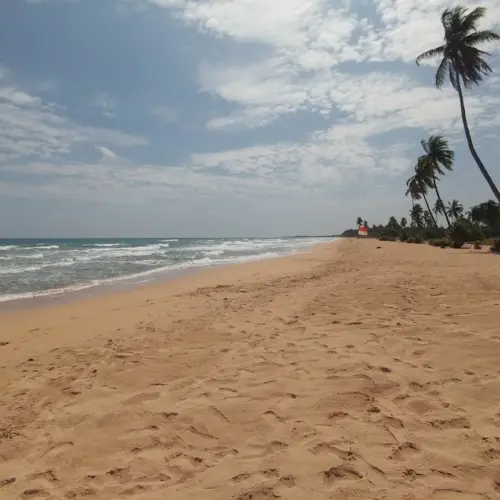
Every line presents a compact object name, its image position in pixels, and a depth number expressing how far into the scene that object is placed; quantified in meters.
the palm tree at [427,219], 79.71
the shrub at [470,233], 27.14
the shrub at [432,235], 42.07
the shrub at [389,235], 58.56
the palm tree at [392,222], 93.29
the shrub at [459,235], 26.45
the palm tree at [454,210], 85.29
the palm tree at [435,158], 43.28
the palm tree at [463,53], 21.41
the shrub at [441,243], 27.66
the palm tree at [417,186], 48.05
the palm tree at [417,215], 82.40
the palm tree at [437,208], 78.25
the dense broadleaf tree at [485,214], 44.71
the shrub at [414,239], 40.81
